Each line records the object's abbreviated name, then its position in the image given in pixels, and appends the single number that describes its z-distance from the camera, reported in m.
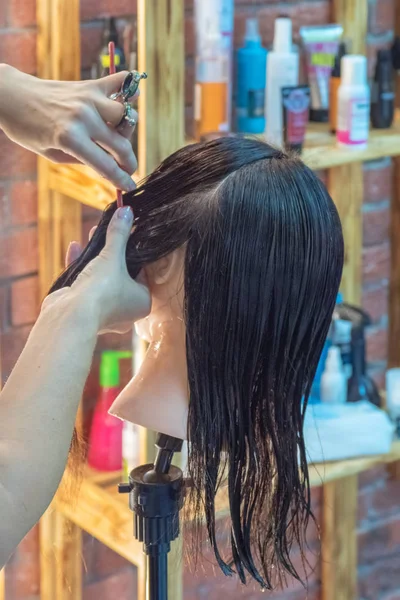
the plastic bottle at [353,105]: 2.34
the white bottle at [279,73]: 2.33
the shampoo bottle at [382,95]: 2.47
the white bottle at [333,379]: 2.41
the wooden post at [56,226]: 2.28
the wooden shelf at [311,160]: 2.19
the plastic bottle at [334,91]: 2.42
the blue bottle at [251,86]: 2.32
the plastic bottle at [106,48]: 2.23
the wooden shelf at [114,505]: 2.24
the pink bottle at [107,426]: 2.37
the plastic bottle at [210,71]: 2.27
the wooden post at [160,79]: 2.04
